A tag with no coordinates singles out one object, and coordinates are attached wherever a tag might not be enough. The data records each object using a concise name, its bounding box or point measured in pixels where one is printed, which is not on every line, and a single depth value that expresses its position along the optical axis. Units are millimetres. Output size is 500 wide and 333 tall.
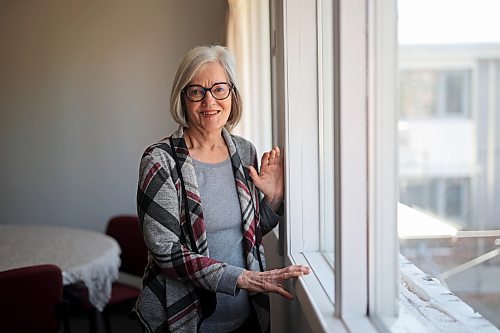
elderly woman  1654
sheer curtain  3277
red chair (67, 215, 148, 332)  3442
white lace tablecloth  2875
